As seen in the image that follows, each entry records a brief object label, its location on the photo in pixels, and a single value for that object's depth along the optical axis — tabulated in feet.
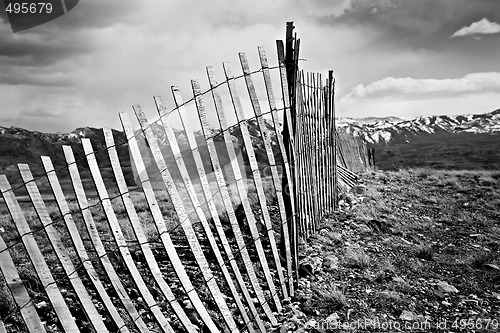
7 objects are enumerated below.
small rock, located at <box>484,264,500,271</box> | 15.35
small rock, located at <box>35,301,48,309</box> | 11.71
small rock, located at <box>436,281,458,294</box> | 13.55
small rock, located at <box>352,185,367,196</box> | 29.01
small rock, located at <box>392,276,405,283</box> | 13.96
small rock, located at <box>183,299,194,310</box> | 11.88
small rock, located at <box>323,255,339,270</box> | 14.94
